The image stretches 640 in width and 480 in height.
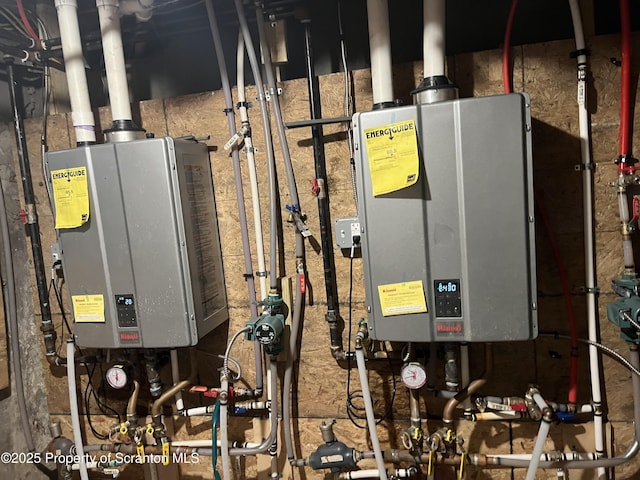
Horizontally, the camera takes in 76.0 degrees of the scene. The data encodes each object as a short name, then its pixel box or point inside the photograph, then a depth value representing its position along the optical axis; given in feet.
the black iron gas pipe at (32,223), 5.39
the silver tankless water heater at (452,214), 3.68
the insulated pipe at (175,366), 5.25
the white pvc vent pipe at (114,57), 4.50
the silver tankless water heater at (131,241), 4.35
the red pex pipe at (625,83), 4.03
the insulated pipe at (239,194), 4.74
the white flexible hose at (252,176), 4.90
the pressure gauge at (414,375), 4.44
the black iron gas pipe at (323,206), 4.66
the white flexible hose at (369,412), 4.47
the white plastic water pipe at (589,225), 4.19
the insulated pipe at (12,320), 5.25
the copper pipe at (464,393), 4.51
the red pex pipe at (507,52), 4.23
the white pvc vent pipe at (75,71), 4.57
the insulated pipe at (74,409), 5.09
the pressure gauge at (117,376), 5.12
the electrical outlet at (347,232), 4.78
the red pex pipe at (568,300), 4.44
